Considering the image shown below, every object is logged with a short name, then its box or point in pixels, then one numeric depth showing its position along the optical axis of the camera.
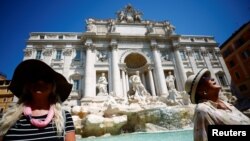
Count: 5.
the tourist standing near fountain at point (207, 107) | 1.48
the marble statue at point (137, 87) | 17.73
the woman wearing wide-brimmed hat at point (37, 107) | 1.50
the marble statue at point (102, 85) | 18.59
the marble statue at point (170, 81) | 20.34
